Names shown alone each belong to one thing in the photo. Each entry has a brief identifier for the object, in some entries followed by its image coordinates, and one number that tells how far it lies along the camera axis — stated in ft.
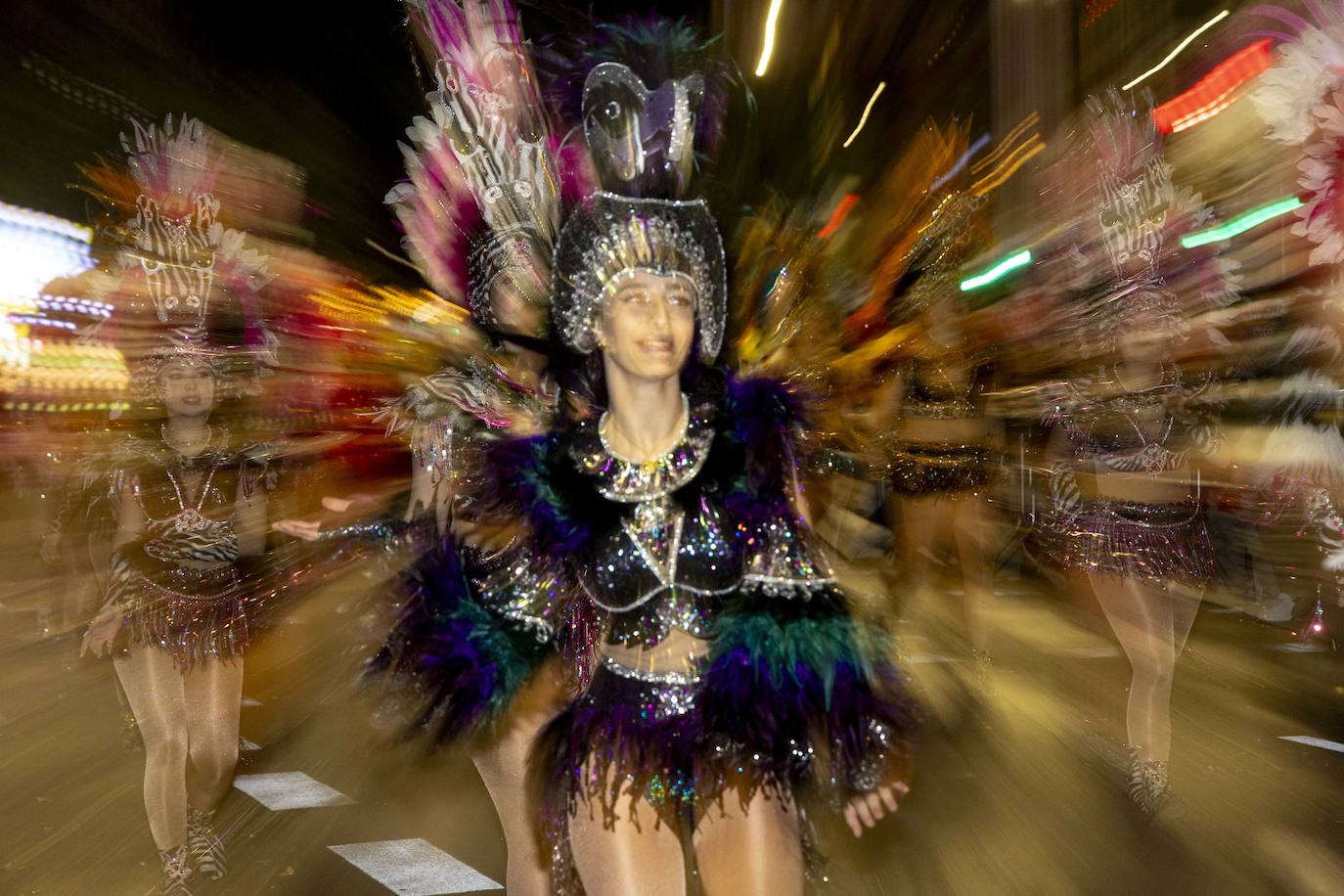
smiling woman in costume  9.01
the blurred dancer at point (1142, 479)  16.69
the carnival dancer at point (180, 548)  14.65
